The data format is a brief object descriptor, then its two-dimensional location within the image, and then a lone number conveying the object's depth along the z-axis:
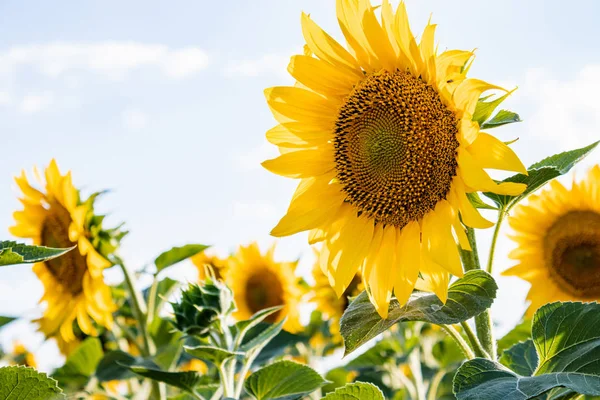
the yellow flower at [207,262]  5.20
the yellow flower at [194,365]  5.16
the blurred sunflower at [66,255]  3.60
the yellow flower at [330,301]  4.91
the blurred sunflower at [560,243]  3.55
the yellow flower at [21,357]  5.04
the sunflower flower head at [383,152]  1.90
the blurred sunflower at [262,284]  4.86
